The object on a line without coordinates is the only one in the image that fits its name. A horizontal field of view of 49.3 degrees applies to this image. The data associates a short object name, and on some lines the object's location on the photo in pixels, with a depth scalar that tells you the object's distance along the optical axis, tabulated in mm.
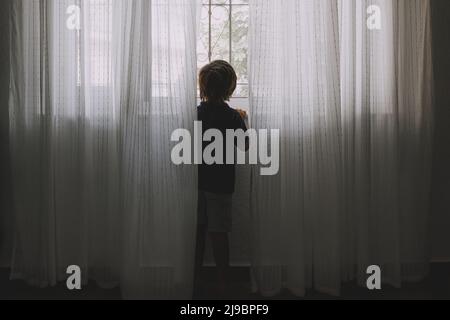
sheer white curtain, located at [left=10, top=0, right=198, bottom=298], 2074
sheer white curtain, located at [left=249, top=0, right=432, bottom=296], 2131
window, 2395
